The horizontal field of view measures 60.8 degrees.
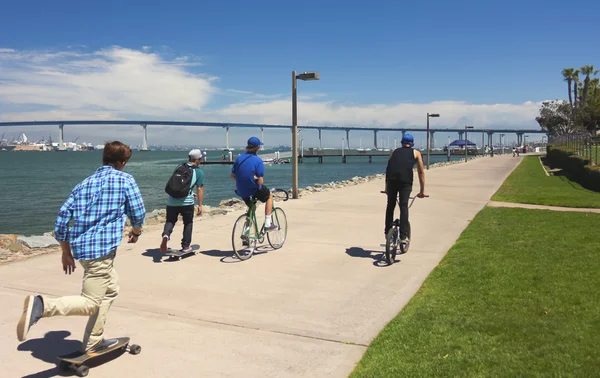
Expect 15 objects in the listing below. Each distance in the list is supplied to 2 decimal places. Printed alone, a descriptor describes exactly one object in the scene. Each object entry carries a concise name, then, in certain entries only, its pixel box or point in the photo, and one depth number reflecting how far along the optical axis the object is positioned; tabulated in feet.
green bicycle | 24.14
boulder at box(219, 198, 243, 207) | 65.60
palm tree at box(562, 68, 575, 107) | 232.73
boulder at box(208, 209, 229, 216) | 44.19
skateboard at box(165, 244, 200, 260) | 23.71
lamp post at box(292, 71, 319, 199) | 50.65
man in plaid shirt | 12.06
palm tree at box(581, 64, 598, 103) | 221.87
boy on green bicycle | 23.93
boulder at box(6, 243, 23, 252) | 27.09
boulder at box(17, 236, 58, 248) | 28.63
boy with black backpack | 23.29
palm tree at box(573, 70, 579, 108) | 230.19
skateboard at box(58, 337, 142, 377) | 11.97
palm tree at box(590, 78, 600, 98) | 243.19
